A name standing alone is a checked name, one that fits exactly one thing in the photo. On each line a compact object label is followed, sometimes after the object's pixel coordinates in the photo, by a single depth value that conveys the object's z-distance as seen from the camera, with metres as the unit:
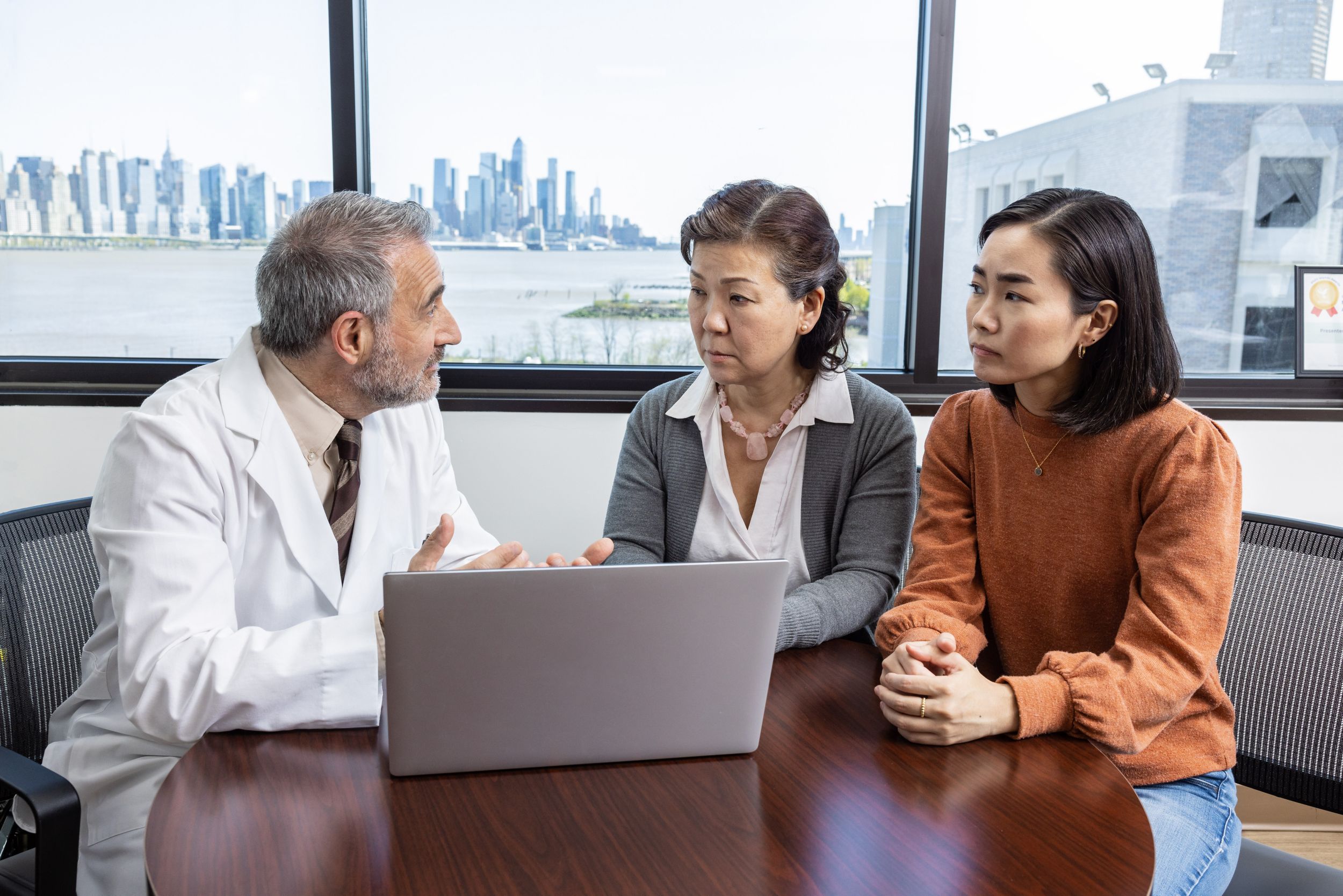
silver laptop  0.93
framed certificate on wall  2.57
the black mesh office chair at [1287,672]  1.42
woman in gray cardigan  1.72
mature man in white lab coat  1.16
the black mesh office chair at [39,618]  1.40
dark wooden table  0.87
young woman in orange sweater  1.19
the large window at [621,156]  2.46
